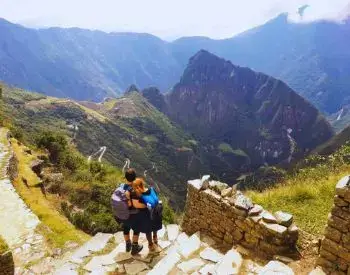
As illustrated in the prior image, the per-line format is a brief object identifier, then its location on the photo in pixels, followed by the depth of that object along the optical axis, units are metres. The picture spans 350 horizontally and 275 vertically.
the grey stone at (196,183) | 10.75
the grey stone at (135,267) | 9.27
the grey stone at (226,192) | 10.01
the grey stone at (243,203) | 9.20
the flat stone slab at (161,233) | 11.18
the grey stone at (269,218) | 8.65
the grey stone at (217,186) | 10.41
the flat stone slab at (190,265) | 8.57
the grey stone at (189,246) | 9.30
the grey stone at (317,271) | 7.13
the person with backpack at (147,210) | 9.55
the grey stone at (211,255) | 8.97
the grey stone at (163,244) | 10.53
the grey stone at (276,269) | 7.14
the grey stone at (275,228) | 8.34
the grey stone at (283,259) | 8.15
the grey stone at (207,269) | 8.15
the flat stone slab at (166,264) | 8.59
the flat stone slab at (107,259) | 9.89
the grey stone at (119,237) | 11.41
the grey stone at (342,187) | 6.73
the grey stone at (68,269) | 9.82
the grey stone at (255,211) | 8.99
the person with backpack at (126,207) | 9.57
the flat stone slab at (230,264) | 7.83
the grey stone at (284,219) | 8.55
